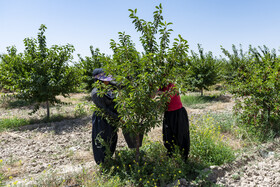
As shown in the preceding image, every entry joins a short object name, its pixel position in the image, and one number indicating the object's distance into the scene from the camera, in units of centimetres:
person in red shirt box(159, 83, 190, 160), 334
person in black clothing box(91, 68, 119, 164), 321
